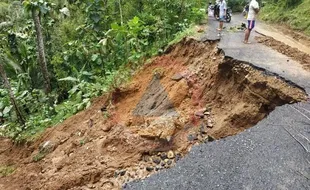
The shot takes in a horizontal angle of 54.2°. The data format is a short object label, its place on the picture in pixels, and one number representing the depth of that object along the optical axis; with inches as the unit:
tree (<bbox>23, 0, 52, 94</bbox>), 387.1
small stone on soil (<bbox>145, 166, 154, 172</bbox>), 212.6
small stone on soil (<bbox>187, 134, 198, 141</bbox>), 235.9
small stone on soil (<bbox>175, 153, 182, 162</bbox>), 217.6
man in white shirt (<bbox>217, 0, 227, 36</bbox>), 430.8
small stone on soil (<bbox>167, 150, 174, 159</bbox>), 221.9
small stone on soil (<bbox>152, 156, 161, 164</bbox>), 221.4
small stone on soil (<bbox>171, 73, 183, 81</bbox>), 316.2
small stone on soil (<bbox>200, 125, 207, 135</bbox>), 239.4
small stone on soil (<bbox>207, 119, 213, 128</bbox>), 244.8
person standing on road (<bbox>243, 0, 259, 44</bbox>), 358.9
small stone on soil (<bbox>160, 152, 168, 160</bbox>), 223.8
